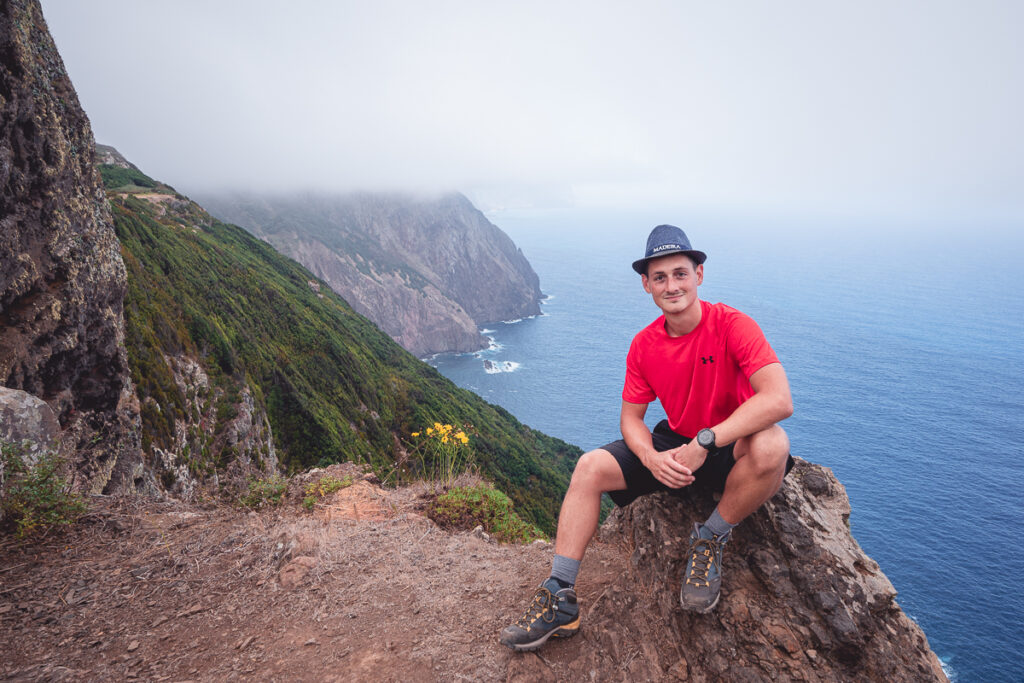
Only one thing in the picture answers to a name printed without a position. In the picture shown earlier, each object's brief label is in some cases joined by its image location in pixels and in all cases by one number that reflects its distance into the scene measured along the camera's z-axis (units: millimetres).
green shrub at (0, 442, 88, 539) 4678
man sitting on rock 3516
